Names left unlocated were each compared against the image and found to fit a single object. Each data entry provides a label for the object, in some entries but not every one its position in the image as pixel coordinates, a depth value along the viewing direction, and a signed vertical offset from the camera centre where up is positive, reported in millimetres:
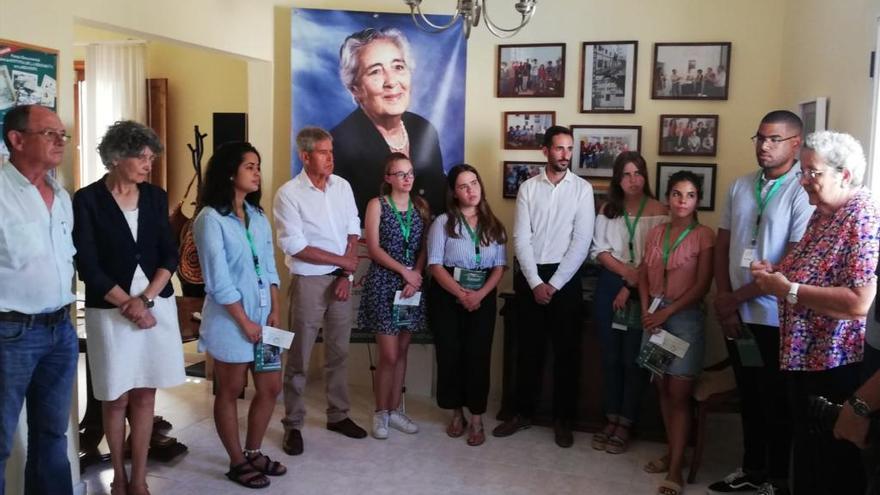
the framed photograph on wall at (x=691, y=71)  4195 +655
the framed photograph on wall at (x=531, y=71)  4441 +671
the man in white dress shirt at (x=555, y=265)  3826 -427
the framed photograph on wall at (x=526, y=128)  4492 +327
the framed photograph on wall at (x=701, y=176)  4262 +61
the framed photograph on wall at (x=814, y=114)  3316 +350
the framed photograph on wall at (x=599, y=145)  4359 +228
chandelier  2740 +632
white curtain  5988 +670
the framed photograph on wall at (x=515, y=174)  4520 +47
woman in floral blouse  2344 -311
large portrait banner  4488 +530
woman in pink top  3354 -504
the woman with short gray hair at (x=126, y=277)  2799 -403
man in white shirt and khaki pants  3650 -390
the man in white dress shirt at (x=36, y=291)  2463 -413
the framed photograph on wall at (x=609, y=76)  4332 +632
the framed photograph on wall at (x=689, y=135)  4242 +294
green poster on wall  2754 +354
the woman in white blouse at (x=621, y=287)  3769 -525
